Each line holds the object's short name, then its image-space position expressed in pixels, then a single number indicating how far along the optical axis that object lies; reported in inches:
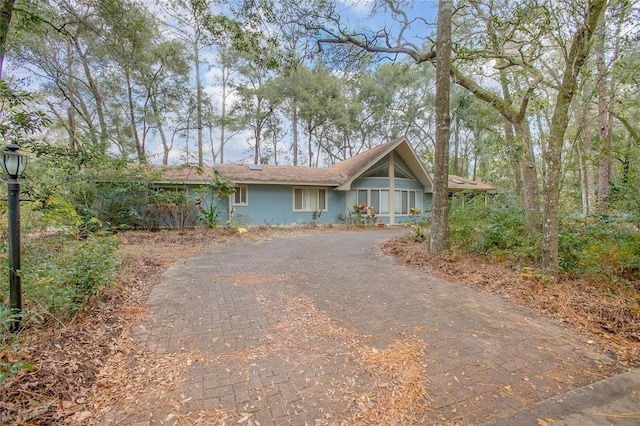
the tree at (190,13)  238.8
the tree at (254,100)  789.2
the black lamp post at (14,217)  101.2
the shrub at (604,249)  170.9
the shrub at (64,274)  115.6
